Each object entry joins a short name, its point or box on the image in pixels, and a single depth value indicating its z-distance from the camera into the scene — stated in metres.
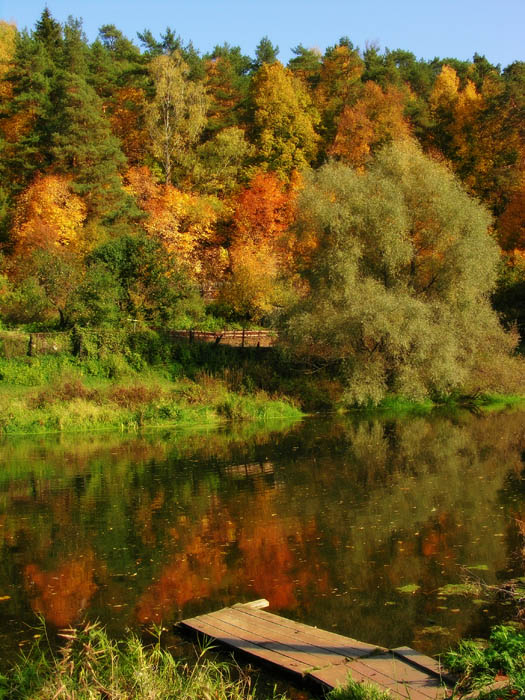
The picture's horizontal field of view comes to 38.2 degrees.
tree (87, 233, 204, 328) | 32.88
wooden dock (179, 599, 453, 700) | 6.70
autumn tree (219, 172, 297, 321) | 36.69
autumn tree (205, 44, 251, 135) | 57.43
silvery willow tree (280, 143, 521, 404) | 28.09
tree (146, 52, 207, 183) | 49.69
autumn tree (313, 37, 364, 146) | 58.38
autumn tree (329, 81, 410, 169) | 52.47
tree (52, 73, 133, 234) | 45.08
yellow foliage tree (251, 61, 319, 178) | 54.03
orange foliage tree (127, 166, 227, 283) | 46.81
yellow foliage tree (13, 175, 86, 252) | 42.41
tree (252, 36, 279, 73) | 65.31
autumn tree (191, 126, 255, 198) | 51.72
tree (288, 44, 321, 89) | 63.75
